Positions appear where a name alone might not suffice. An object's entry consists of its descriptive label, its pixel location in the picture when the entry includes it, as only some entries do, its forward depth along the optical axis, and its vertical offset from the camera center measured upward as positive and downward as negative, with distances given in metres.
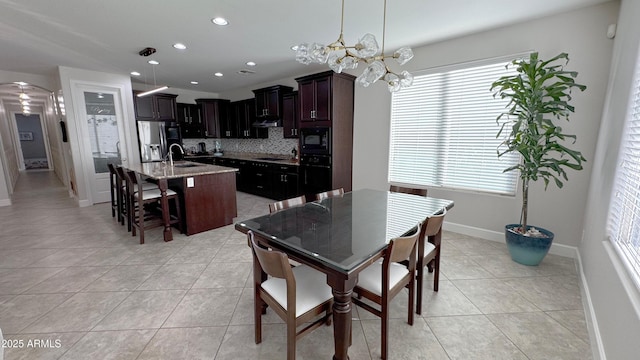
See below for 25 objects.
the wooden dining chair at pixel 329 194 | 2.55 -0.56
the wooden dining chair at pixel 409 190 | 2.81 -0.57
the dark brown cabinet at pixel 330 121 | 4.26 +0.34
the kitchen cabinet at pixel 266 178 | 5.09 -0.80
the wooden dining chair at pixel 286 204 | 2.11 -0.55
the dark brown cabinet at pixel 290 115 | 5.22 +0.54
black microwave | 4.35 +0.01
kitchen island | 3.35 -0.73
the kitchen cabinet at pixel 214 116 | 6.90 +0.68
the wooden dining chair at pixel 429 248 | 1.79 -0.87
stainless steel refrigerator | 5.80 +0.06
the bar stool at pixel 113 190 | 3.99 -0.79
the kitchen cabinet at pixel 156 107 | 5.82 +0.81
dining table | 1.27 -0.58
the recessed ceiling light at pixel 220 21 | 2.80 +1.33
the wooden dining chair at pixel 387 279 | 1.41 -0.88
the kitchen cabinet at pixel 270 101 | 5.45 +0.87
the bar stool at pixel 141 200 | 3.26 -0.77
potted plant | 2.43 +0.04
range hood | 5.74 +0.40
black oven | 4.44 -0.60
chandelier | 1.83 +0.64
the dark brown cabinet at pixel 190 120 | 6.69 +0.55
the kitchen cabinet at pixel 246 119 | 6.34 +0.55
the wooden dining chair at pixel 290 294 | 1.27 -0.87
